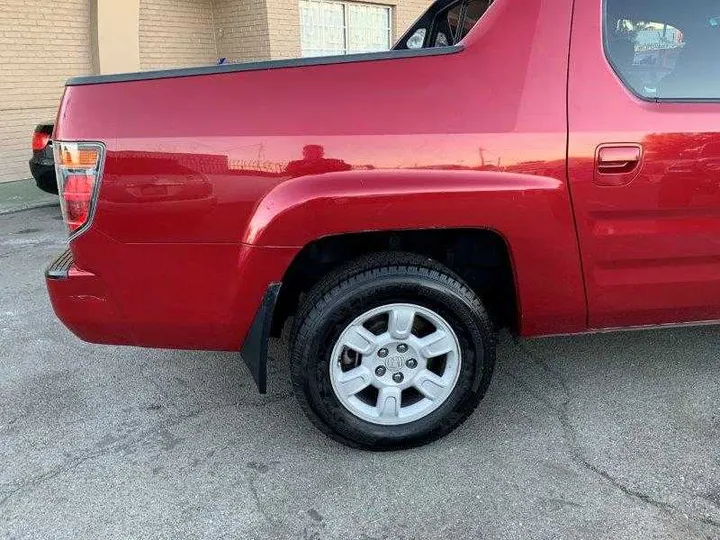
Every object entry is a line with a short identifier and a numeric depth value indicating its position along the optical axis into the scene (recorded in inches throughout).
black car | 242.8
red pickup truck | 81.7
